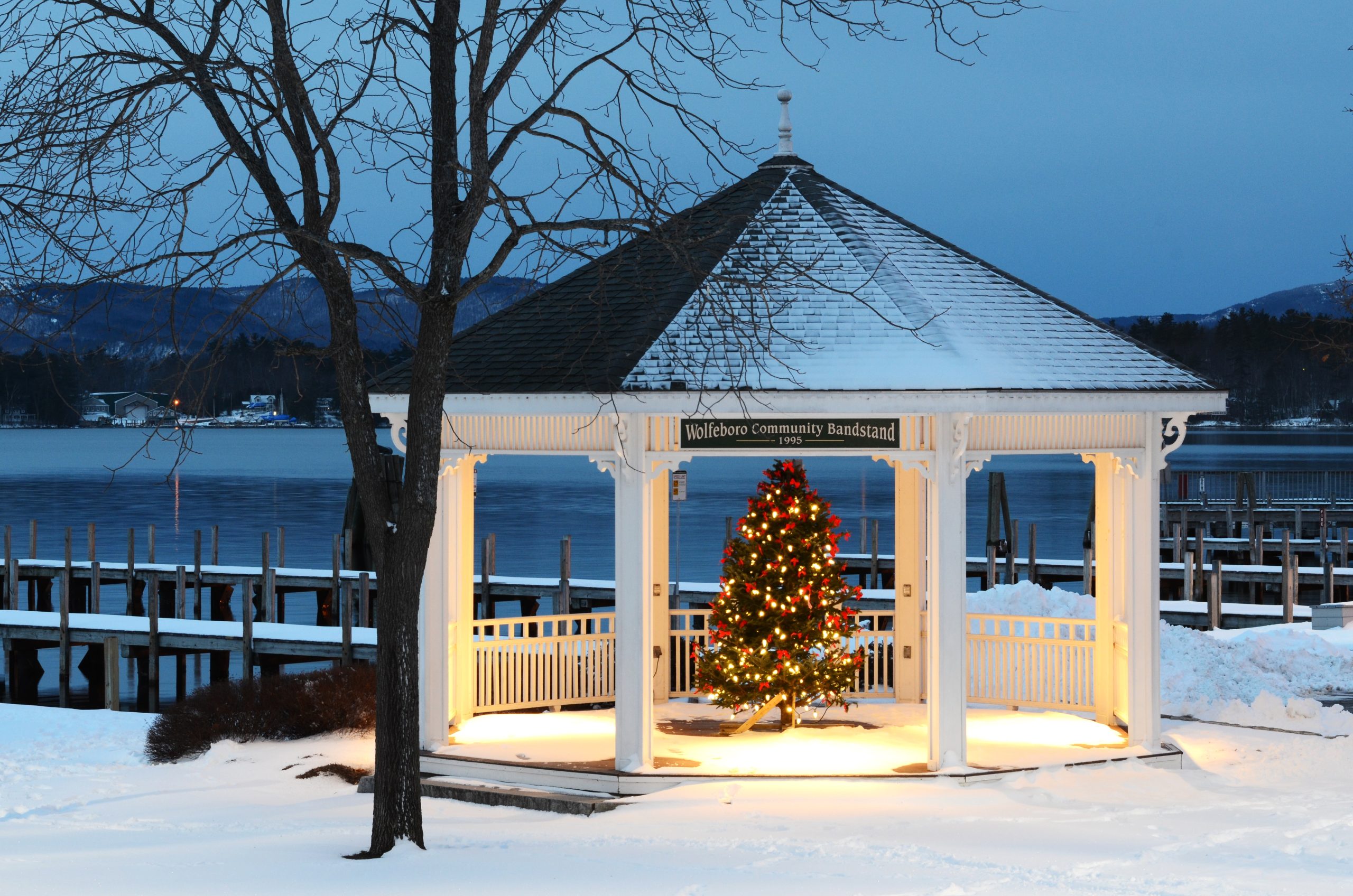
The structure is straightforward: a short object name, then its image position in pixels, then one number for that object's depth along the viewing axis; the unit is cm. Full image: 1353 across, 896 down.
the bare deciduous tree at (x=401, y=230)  922
